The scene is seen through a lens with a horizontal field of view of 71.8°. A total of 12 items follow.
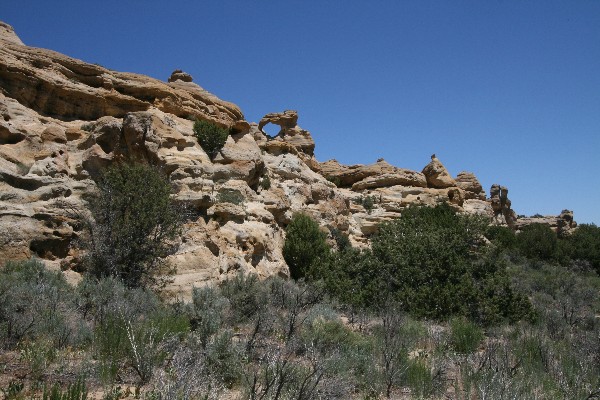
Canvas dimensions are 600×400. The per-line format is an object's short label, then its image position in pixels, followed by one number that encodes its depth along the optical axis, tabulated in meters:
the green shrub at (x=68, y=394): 3.59
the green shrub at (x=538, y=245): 33.59
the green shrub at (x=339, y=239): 22.39
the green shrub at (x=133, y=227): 11.41
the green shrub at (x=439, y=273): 11.03
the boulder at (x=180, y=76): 28.17
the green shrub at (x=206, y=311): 6.57
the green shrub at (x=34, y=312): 5.93
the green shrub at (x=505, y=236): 33.40
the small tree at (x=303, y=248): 17.80
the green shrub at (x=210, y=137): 18.20
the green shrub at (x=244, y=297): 9.26
